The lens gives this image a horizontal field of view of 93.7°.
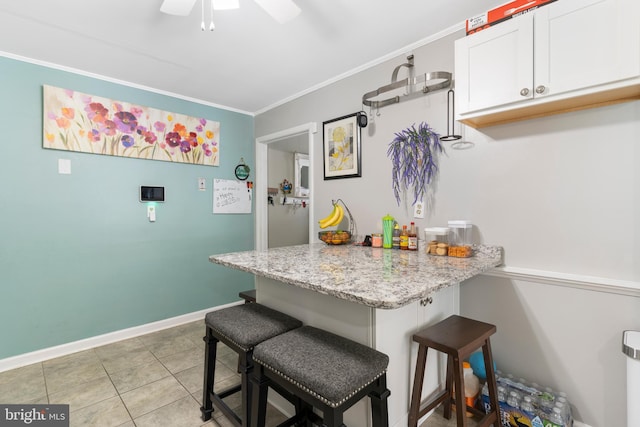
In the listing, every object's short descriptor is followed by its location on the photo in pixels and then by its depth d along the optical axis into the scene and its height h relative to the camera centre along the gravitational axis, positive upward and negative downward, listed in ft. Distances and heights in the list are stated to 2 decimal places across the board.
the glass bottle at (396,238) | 7.16 -0.68
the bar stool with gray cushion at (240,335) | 4.56 -1.96
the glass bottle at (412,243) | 6.85 -0.75
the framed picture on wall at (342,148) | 8.42 +1.83
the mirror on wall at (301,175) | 15.07 +1.78
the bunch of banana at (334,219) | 8.20 -0.25
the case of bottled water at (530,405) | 4.89 -3.32
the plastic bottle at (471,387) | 5.62 -3.34
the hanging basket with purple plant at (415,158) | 6.79 +1.23
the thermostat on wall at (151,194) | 9.45 +0.51
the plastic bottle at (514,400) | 5.20 -3.32
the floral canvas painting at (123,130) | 8.03 +2.44
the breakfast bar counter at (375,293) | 3.75 -0.99
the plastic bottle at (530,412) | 4.95 -3.39
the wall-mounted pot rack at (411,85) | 6.28 +2.82
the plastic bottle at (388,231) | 7.30 -0.51
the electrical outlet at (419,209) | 7.04 +0.02
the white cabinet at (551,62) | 4.10 +2.29
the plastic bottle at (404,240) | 6.95 -0.70
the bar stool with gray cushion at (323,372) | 3.29 -1.91
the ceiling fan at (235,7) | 4.81 +3.33
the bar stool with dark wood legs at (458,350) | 4.21 -2.06
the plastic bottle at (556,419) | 4.79 -3.36
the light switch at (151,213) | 9.61 -0.11
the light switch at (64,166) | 8.12 +1.17
